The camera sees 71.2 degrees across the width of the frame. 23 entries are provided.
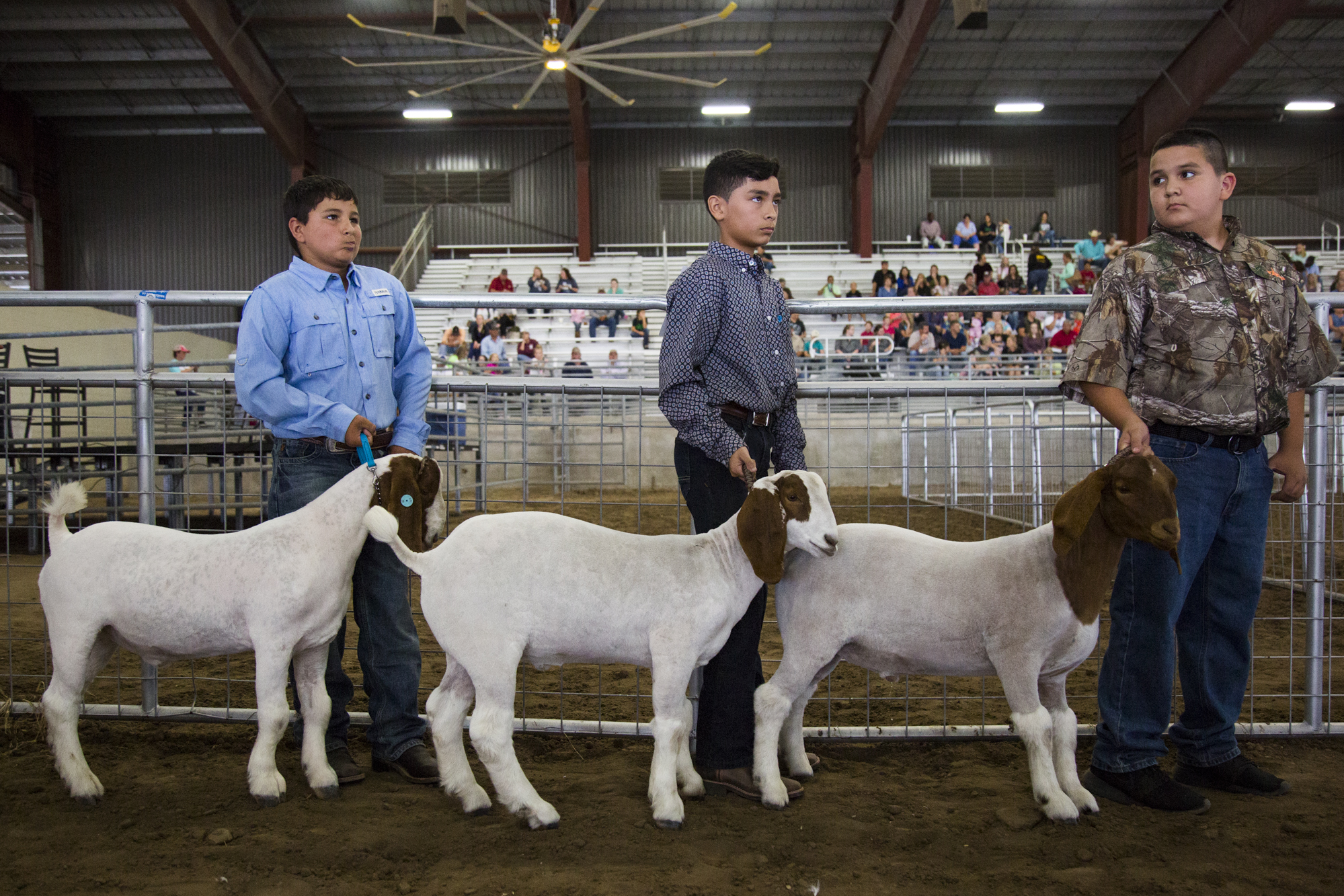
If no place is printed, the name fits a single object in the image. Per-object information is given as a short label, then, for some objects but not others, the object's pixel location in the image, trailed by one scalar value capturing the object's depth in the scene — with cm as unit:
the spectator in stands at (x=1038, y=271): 2216
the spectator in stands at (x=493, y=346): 1889
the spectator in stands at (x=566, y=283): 2320
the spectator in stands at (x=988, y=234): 2545
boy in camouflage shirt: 295
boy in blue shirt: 322
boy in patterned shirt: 307
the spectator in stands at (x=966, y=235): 2591
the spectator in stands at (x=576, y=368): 1263
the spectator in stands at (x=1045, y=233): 2542
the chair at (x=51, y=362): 866
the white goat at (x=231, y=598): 294
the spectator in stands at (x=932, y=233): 2584
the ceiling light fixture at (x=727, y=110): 2512
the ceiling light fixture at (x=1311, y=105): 2478
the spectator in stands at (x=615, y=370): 1727
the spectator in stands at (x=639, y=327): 1964
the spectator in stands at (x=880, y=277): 2239
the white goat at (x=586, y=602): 279
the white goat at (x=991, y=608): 275
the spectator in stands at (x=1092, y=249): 2309
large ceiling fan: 1329
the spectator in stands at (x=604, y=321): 2113
